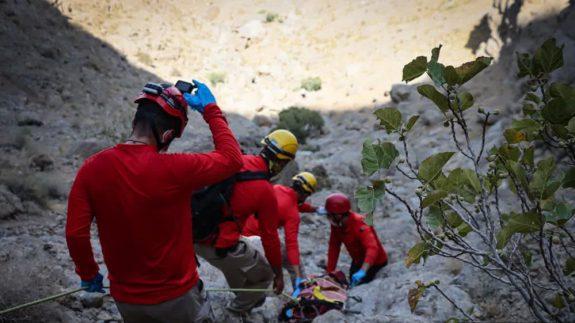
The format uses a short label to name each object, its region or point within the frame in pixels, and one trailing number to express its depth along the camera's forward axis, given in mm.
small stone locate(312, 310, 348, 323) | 3154
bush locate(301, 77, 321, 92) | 16266
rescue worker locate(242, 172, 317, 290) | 4398
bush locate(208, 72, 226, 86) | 17234
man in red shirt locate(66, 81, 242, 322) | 1945
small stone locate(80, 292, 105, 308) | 3348
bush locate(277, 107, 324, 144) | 12518
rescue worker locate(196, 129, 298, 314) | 3082
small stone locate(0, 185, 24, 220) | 5052
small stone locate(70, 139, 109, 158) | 8328
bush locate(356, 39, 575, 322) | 1383
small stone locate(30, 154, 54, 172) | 7445
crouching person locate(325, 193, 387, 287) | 4898
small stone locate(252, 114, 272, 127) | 13461
